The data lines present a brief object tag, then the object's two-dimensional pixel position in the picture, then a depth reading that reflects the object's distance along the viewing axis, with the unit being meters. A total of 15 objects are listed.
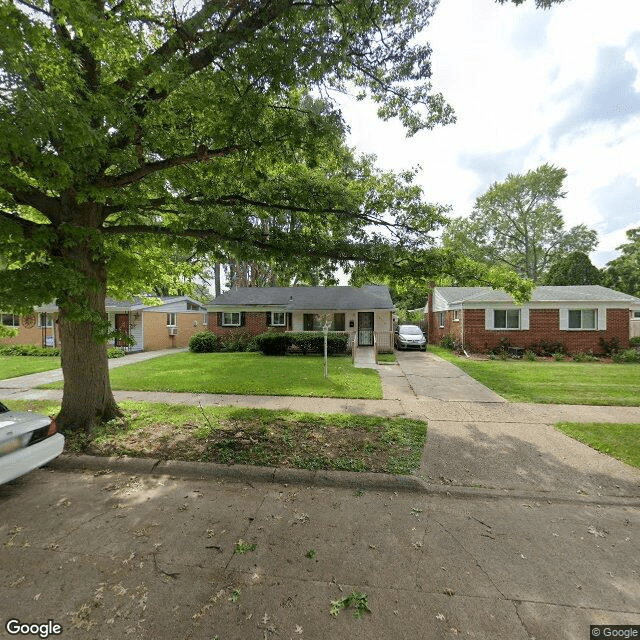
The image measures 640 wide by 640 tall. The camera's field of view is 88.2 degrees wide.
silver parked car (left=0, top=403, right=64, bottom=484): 3.79
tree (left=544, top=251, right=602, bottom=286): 27.91
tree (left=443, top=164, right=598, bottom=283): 36.81
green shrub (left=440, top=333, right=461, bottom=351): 19.10
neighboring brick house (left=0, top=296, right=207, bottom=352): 20.27
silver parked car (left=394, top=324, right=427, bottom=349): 20.41
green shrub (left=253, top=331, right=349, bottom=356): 17.03
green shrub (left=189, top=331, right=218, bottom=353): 19.14
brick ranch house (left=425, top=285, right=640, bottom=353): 16.97
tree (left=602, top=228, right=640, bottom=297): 28.64
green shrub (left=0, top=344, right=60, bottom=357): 17.98
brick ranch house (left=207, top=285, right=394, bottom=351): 20.14
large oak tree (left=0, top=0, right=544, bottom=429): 4.23
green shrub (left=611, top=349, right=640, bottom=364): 15.23
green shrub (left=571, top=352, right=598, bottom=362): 15.75
